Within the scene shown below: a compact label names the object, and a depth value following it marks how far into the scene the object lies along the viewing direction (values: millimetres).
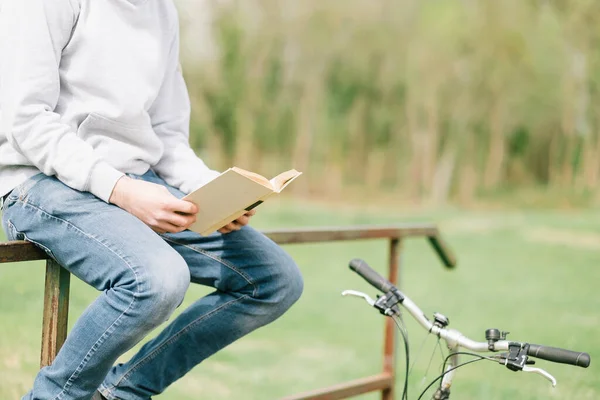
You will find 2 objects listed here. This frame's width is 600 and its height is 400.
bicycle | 3418
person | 3335
